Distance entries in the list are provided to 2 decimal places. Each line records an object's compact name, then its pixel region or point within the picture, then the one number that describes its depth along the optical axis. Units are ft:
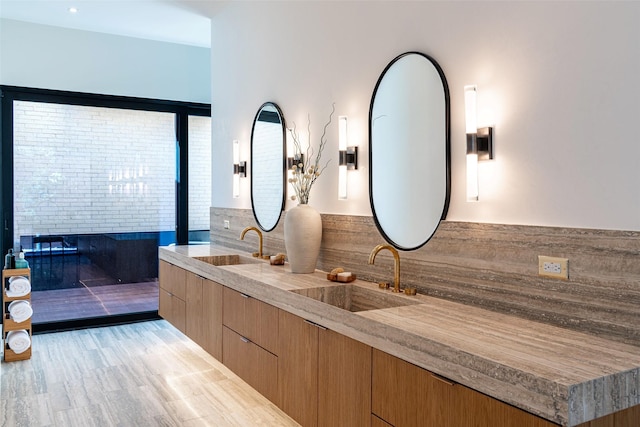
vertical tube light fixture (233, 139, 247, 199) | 14.90
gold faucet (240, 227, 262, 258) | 13.17
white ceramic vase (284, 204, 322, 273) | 10.55
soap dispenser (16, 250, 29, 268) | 14.85
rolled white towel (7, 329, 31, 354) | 13.92
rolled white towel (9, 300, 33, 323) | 14.20
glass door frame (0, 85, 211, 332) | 16.46
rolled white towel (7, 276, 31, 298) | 14.40
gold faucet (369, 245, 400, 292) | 8.64
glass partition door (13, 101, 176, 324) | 16.97
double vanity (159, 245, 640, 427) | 4.71
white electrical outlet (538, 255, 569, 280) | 6.34
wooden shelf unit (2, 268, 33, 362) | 13.97
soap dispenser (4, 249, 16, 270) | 14.79
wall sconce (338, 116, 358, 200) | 10.24
